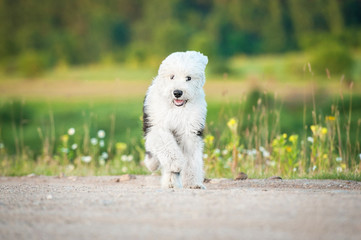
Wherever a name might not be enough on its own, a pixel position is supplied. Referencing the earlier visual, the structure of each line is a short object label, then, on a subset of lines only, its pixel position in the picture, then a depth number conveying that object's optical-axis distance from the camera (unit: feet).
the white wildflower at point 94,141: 63.19
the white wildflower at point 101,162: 65.15
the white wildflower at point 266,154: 59.20
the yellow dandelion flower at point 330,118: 57.65
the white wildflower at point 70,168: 63.51
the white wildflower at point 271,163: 59.18
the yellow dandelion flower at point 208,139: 56.73
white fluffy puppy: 41.24
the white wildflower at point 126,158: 64.37
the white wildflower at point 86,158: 63.21
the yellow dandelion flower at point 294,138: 56.34
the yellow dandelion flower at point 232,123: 54.64
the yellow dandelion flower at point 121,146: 64.39
